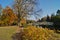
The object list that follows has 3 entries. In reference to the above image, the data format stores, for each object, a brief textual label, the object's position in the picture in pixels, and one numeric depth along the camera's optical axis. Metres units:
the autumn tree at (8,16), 18.00
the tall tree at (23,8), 15.79
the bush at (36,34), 4.21
